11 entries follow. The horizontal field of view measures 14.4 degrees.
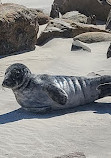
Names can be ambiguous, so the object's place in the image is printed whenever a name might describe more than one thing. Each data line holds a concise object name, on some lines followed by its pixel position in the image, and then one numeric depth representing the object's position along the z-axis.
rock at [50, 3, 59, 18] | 15.83
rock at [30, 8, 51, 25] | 14.75
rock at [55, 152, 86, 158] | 5.32
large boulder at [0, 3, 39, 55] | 11.09
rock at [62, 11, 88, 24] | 15.08
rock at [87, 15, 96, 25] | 14.99
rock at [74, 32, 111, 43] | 11.97
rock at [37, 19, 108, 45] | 12.59
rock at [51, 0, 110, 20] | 15.98
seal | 6.71
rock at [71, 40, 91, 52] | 11.13
